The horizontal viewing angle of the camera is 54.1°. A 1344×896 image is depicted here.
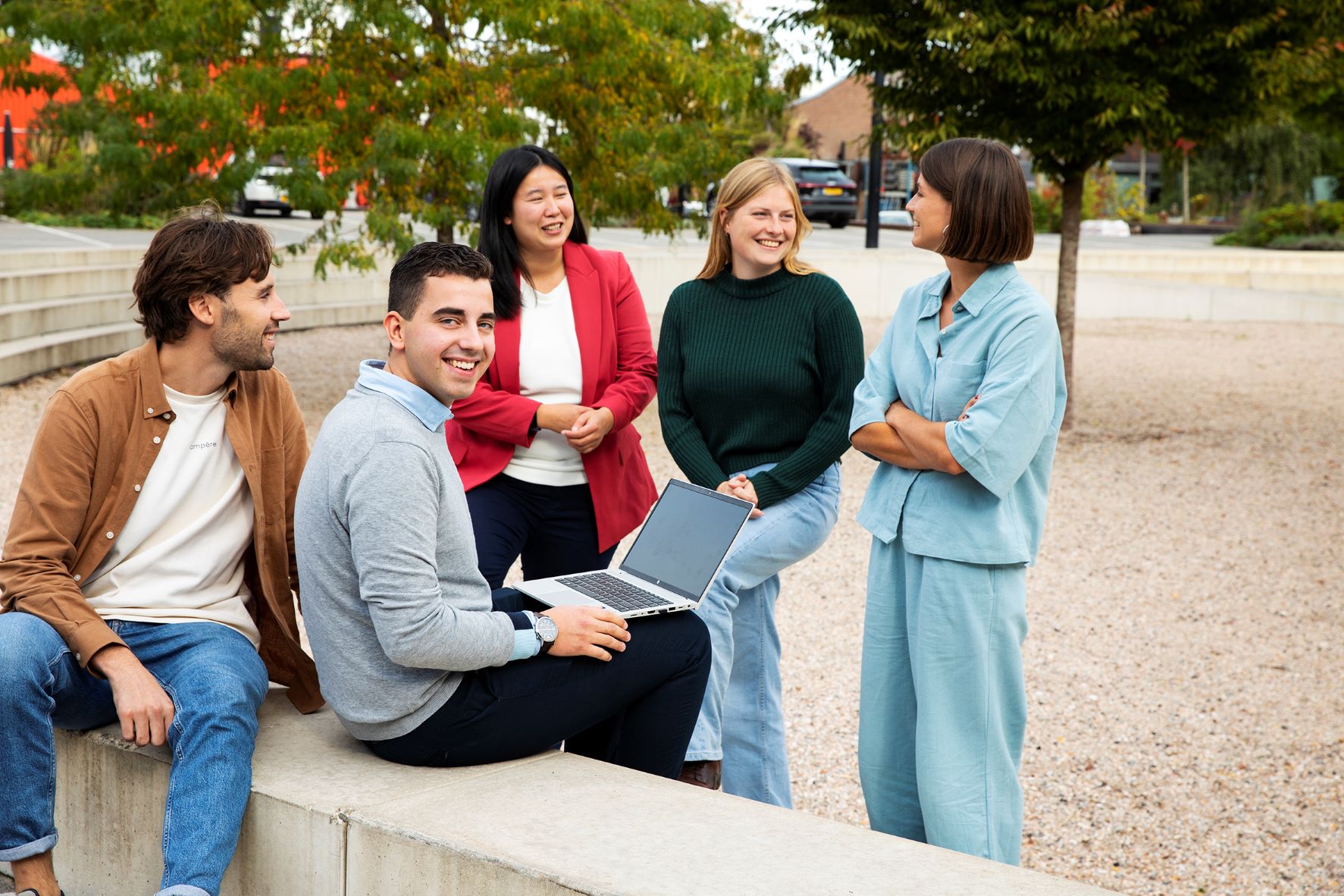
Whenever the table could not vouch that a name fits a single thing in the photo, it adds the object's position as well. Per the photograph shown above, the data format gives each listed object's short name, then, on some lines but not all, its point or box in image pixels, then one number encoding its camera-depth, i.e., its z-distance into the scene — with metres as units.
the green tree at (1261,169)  42.22
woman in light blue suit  3.01
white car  30.58
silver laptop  3.19
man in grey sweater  2.59
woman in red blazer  3.76
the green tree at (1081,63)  9.13
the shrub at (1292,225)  32.62
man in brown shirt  2.70
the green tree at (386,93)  9.36
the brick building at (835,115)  67.38
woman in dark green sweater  3.62
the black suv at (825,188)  36.25
